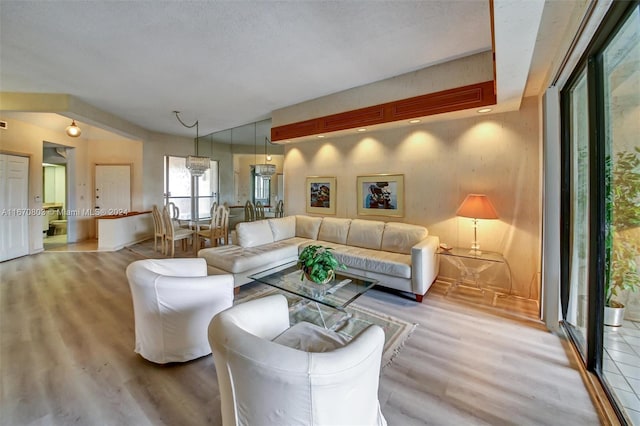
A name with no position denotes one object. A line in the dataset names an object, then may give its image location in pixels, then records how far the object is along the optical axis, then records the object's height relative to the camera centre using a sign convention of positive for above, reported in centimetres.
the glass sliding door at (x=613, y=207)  150 +2
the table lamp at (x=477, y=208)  313 +4
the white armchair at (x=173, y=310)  190 -75
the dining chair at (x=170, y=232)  534 -43
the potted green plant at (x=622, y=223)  152 -8
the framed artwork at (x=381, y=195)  418 +28
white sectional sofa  323 -56
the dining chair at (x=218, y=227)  546 -32
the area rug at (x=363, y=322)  227 -114
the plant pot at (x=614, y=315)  188 -77
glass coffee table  240 -76
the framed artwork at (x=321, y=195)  493 +34
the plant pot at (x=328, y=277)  250 -64
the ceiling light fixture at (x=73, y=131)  527 +168
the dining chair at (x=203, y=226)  574 -32
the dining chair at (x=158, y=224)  569 -26
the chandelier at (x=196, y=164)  549 +104
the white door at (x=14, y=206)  483 +13
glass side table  321 -71
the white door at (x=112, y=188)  692 +65
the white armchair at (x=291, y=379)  98 -66
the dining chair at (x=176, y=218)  627 -14
